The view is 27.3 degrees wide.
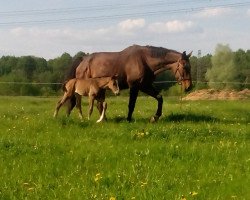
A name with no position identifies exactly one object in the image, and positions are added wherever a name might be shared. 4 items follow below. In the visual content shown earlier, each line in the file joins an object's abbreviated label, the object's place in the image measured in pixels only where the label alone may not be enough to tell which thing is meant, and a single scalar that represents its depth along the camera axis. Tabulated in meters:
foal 16.59
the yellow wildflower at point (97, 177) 7.14
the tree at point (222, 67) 87.38
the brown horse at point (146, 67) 16.25
